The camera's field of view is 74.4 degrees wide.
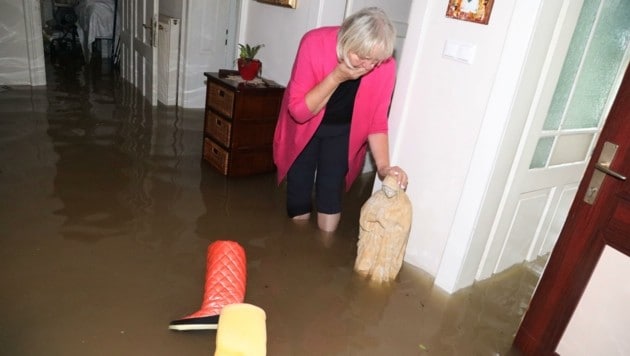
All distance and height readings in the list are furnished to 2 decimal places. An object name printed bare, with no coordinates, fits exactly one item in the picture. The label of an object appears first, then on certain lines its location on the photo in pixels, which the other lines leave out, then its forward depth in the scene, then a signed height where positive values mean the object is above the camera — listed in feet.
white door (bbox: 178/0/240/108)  13.32 -1.03
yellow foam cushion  2.80 -2.07
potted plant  9.42 -1.04
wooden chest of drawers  9.09 -2.28
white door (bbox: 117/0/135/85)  15.96 -1.60
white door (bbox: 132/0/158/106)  14.02 -1.55
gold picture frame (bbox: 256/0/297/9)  9.88 +0.42
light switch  5.78 -0.02
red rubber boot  4.87 -3.16
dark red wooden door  4.40 -1.80
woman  5.28 -1.26
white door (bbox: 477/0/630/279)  5.85 -0.87
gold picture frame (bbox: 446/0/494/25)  5.56 +0.53
